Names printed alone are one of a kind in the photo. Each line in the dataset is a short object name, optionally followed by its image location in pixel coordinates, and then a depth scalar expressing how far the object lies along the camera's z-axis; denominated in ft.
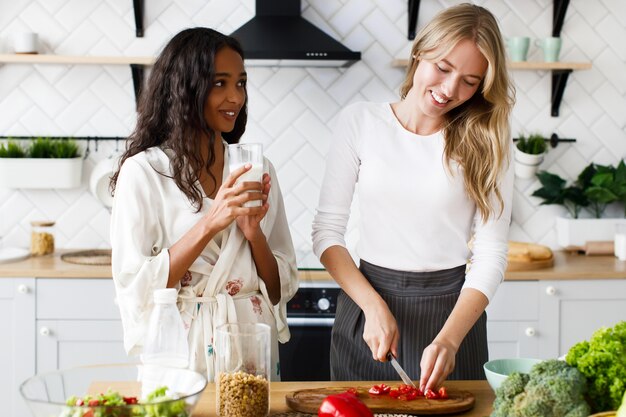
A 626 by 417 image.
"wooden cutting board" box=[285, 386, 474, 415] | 5.05
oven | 9.86
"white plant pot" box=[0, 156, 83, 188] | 11.45
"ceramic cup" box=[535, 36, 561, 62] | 11.62
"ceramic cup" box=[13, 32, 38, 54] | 11.24
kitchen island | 5.08
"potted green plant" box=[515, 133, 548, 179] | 11.84
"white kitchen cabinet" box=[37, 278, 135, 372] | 10.21
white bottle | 4.59
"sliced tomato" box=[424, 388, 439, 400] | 5.24
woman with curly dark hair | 5.81
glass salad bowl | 3.91
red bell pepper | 4.45
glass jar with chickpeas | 4.70
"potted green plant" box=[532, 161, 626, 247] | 11.75
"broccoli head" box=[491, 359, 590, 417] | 4.17
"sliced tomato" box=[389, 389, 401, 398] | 5.23
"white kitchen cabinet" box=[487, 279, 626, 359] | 10.46
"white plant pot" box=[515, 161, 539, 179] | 11.94
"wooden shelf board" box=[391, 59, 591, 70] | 11.38
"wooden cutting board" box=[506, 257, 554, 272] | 10.52
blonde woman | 6.39
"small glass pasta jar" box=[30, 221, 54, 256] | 11.25
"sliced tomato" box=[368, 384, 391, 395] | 5.26
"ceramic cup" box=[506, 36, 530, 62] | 11.51
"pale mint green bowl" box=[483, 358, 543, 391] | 5.37
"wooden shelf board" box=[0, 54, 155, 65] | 11.03
